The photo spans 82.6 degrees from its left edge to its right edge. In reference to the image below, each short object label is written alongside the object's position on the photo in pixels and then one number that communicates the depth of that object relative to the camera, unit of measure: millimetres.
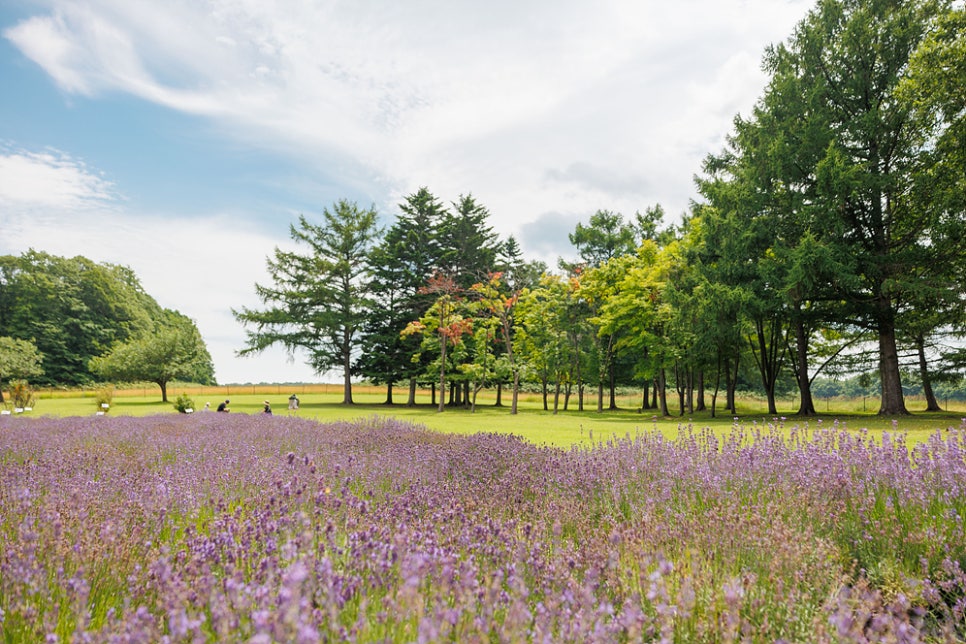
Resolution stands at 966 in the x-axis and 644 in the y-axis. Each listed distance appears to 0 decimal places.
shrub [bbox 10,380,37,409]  26312
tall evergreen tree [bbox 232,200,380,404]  38344
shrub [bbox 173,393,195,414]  26078
